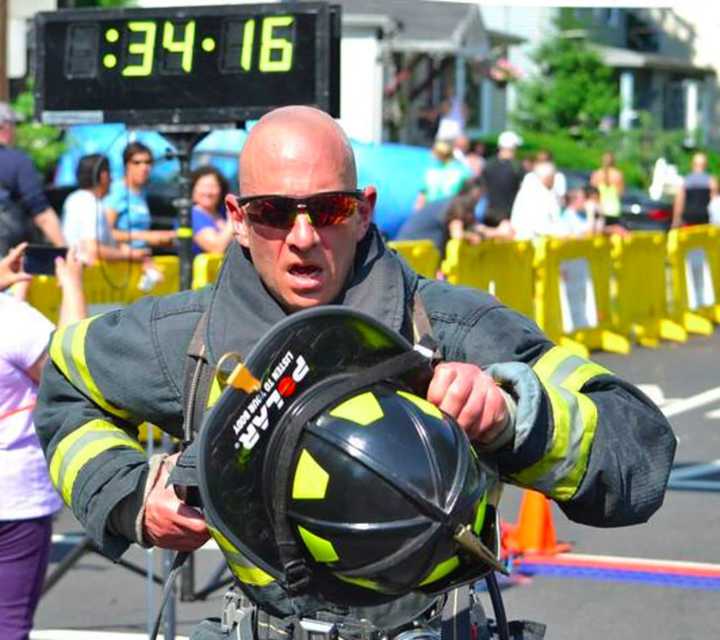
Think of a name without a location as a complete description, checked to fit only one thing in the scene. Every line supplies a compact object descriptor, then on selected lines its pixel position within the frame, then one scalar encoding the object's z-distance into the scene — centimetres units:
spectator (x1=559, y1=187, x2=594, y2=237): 1950
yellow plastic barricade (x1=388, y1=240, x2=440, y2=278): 1467
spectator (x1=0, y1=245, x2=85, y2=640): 558
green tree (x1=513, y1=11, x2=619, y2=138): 5000
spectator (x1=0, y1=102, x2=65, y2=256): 1151
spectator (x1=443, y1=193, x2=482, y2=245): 1542
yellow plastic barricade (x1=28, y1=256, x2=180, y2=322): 1112
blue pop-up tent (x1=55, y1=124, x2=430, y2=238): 2062
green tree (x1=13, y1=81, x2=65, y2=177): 2052
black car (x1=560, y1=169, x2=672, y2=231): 3084
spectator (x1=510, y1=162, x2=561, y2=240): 1828
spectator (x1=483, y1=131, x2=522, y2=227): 2031
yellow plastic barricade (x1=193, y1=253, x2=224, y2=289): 1138
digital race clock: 738
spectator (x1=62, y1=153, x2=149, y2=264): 1205
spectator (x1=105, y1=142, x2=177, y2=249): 1234
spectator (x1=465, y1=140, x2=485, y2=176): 2206
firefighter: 296
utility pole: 1456
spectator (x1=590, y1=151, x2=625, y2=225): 2361
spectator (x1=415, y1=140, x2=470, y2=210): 1919
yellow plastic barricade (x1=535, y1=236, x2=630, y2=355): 1661
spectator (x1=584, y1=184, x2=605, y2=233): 2133
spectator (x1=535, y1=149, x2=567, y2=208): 1975
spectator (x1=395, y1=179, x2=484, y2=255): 1570
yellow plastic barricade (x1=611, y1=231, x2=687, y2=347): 1806
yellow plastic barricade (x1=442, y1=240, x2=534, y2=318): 1515
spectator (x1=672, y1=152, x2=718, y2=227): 2688
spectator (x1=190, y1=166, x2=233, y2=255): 1221
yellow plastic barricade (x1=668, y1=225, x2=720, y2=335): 1936
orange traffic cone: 869
